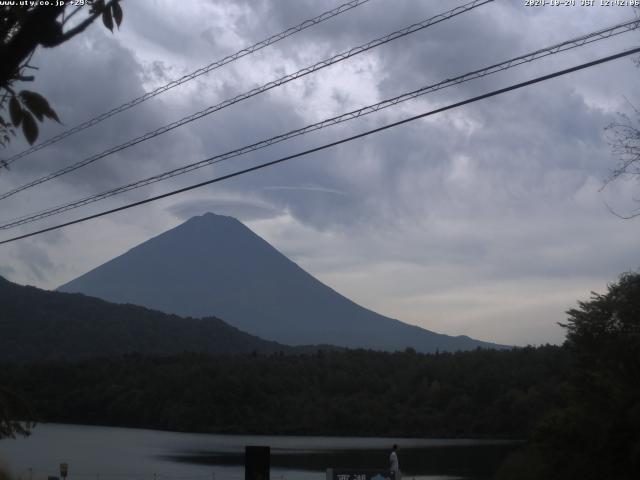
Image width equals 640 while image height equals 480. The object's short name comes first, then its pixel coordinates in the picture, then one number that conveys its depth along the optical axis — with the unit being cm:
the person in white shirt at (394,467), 1895
